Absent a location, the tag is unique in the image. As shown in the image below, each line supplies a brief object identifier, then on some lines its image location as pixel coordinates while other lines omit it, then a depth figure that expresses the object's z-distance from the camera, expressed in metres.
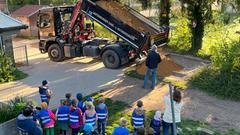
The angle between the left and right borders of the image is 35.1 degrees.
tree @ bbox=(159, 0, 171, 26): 20.52
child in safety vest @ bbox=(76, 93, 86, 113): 9.78
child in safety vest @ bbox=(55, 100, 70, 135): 9.38
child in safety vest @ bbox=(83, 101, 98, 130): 9.14
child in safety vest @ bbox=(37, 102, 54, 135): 9.18
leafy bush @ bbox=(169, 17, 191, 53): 19.73
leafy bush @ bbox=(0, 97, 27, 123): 9.94
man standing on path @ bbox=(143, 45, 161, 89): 13.79
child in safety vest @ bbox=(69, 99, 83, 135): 9.28
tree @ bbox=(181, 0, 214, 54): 18.48
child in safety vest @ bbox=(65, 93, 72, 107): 9.50
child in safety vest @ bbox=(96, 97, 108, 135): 9.59
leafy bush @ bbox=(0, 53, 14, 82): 15.87
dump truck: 16.89
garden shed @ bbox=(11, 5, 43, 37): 26.98
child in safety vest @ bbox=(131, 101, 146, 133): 9.19
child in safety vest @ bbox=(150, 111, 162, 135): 9.37
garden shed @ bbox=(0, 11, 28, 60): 10.54
